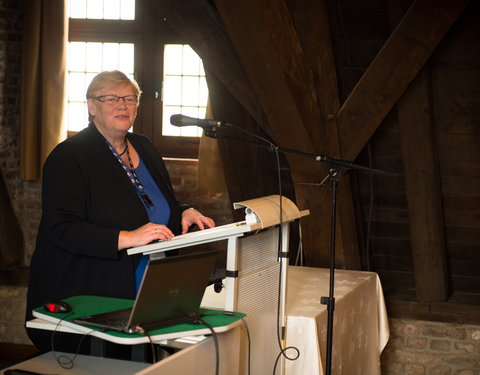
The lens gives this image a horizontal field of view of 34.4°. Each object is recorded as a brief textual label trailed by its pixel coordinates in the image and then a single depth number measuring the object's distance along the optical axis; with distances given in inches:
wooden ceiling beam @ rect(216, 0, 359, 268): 131.5
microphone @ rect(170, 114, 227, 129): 100.1
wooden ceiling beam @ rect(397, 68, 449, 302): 156.1
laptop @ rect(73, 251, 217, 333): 79.7
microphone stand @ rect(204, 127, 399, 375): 111.1
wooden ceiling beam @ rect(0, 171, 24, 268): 211.6
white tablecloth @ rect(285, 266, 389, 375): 118.1
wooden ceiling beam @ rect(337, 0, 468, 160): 142.9
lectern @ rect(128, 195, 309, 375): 92.0
